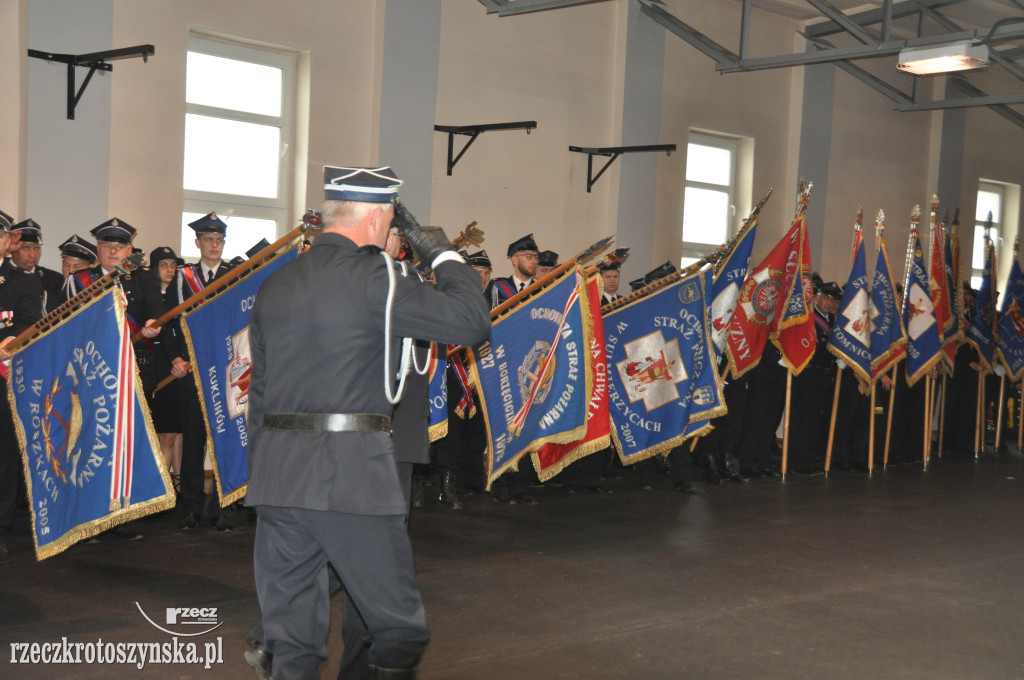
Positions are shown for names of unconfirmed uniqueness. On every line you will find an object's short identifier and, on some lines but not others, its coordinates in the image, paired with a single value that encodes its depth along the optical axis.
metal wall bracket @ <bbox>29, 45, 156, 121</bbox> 6.12
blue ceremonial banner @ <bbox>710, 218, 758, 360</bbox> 7.47
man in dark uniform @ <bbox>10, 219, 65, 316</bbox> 5.23
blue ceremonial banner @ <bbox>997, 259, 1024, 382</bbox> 10.30
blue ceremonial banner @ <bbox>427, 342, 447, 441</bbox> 5.26
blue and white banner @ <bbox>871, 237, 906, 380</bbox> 8.59
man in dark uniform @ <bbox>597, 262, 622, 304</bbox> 7.81
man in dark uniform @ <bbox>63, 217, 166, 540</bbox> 5.25
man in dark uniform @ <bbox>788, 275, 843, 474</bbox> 8.48
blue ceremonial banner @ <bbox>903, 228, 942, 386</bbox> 9.09
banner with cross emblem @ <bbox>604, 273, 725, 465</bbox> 6.68
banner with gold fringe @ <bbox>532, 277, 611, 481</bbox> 5.88
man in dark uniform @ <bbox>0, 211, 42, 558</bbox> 4.53
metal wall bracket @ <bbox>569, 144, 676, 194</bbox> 8.88
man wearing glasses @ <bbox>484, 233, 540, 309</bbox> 6.74
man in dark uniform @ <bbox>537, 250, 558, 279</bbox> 7.25
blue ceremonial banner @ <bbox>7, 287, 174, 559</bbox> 4.18
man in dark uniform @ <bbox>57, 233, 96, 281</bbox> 5.68
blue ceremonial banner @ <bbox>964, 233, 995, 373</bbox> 10.21
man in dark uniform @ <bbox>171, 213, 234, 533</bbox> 5.36
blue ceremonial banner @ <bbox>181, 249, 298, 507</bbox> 4.85
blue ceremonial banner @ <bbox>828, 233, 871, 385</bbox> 8.34
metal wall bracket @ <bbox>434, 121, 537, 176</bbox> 7.97
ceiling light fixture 7.01
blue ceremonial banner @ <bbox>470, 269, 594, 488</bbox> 5.62
